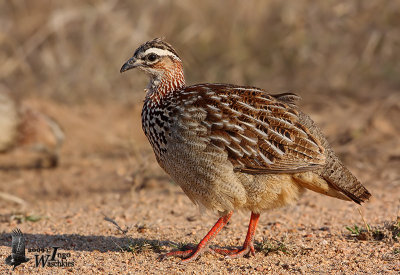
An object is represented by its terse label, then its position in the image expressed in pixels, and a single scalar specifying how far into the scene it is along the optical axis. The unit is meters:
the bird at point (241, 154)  9.38
